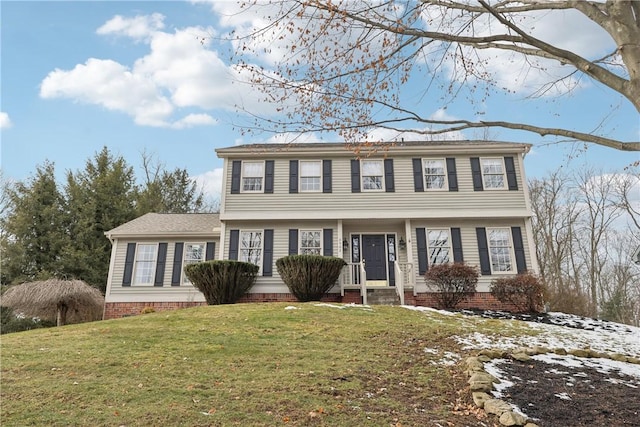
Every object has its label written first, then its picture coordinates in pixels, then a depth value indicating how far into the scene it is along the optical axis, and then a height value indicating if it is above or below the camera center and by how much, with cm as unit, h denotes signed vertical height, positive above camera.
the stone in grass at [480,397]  485 -117
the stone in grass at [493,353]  679 -91
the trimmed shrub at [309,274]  1331 +75
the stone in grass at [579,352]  744 -99
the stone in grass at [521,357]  678 -96
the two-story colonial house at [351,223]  1470 +266
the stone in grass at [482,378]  541 -104
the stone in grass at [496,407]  461 -121
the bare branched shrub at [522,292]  1260 +14
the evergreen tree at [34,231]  2064 +342
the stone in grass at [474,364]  594 -97
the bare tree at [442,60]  451 +311
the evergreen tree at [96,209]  2167 +495
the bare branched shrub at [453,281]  1292 +50
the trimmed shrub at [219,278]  1294 +62
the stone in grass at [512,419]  432 -125
